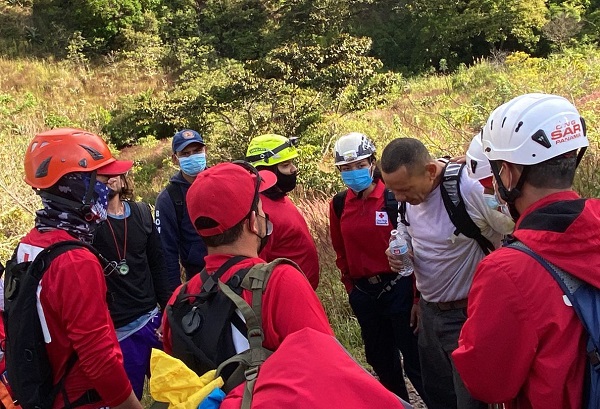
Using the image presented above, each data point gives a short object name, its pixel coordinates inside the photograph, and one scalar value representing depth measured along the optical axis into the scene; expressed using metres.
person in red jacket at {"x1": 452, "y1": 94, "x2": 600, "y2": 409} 1.66
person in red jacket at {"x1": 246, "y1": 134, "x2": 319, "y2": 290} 3.63
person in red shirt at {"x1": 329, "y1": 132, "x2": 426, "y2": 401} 3.76
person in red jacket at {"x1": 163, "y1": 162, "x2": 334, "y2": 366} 1.83
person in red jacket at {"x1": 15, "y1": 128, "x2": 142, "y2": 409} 2.26
